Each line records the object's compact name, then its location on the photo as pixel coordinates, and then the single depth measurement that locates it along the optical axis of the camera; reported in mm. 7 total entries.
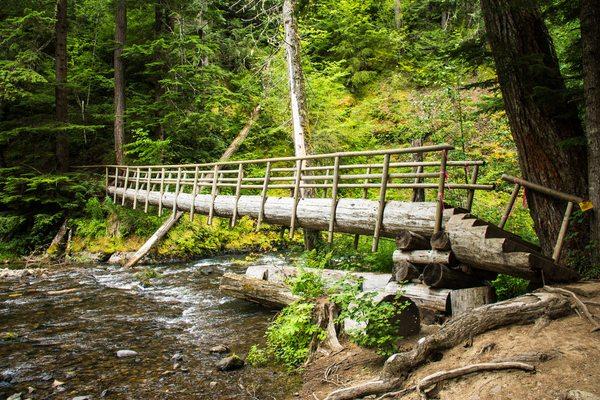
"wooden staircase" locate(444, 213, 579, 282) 5546
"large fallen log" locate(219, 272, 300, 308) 8648
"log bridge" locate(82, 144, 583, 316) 5762
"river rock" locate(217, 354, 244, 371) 6262
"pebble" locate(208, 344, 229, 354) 6977
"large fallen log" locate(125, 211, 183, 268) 15147
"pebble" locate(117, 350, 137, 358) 6929
